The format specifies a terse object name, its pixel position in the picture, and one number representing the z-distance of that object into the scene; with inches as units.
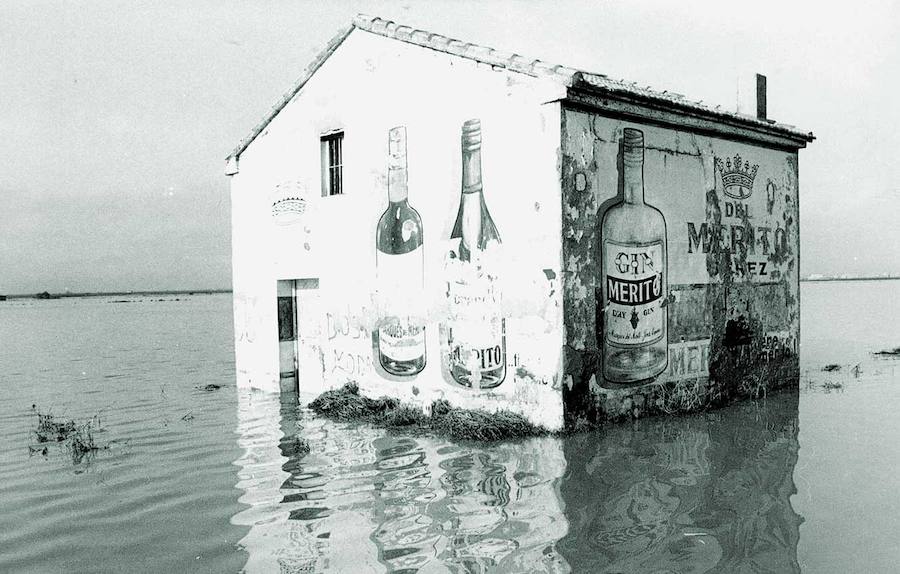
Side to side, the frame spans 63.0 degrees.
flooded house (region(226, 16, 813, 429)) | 386.6
